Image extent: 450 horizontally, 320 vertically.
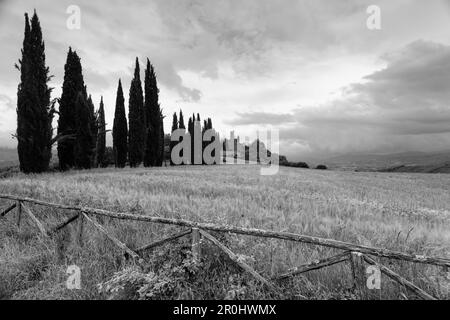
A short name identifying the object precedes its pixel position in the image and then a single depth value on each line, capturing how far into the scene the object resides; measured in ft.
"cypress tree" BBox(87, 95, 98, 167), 86.58
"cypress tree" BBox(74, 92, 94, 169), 82.53
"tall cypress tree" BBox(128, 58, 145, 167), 109.70
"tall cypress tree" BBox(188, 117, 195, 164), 186.27
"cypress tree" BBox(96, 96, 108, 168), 119.65
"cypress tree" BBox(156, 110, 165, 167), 129.18
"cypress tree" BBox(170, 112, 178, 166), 187.62
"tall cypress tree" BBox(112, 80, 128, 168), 112.16
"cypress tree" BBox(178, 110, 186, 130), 188.83
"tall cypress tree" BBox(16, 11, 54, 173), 65.21
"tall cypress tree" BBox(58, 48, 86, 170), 84.28
